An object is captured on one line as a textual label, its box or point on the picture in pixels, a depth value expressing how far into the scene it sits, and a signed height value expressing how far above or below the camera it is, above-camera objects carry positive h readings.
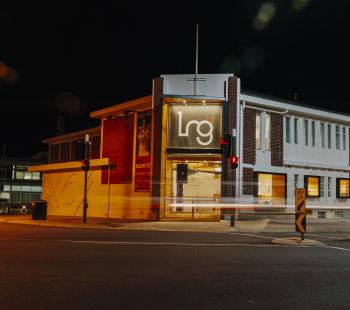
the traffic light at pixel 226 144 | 23.97 +2.76
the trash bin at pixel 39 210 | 28.50 -0.65
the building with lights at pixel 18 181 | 72.81 +2.39
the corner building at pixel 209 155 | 28.98 +2.94
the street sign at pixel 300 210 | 16.02 -0.17
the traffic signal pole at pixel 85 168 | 26.07 +1.61
